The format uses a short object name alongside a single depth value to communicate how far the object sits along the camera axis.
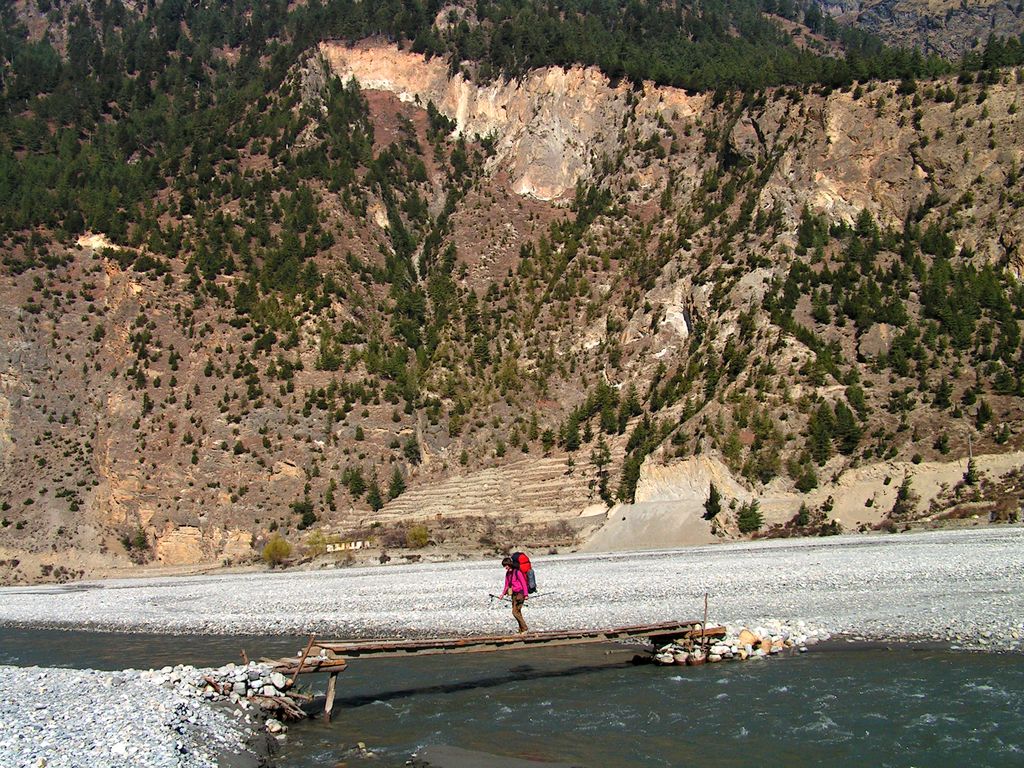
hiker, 20.82
